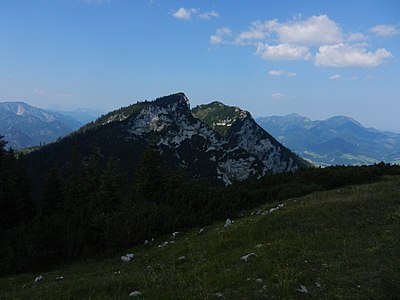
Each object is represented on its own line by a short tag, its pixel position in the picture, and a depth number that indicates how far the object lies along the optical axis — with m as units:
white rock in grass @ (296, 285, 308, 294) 10.41
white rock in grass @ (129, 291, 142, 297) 11.09
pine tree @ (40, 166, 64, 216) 51.43
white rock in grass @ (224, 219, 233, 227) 23.01
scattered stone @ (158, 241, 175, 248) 21.62
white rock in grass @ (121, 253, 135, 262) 19.70
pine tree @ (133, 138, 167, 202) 39.44
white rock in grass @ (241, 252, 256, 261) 14.34
